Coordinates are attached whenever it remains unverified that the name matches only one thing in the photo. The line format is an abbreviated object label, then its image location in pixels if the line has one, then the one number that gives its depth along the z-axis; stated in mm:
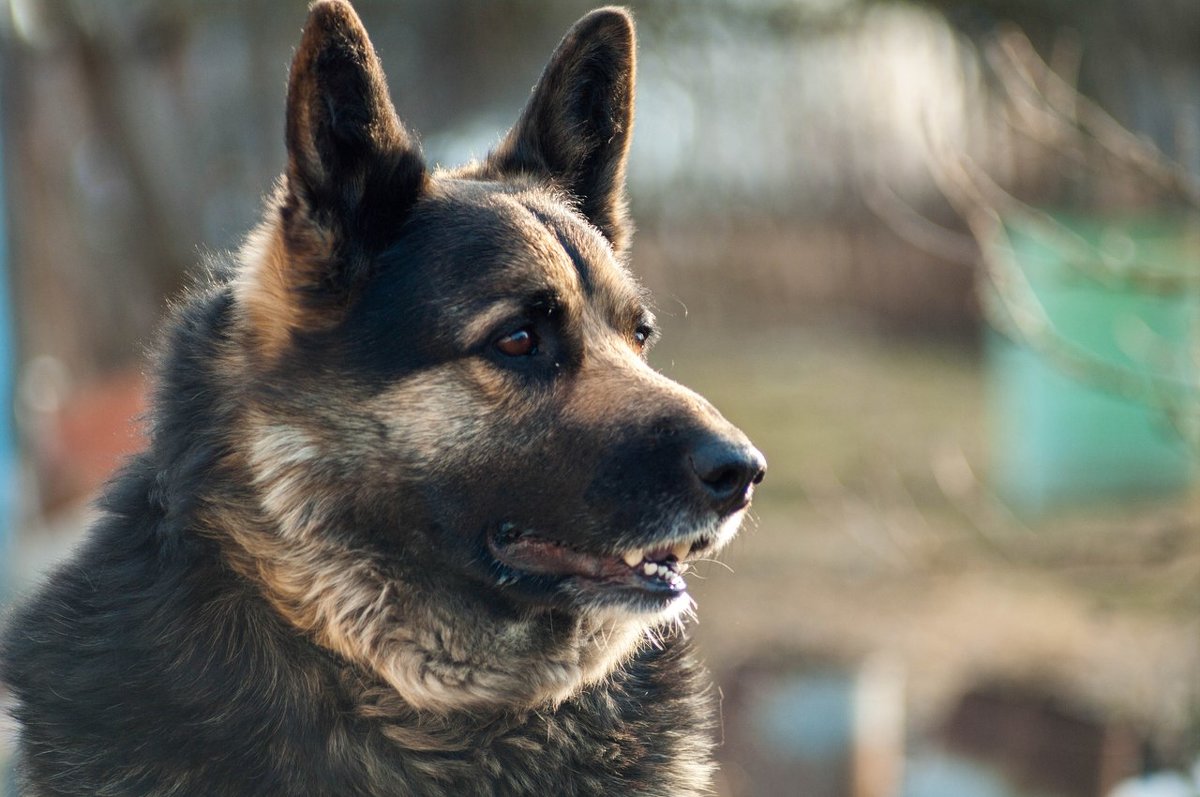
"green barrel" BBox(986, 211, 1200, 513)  20391
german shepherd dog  5410
